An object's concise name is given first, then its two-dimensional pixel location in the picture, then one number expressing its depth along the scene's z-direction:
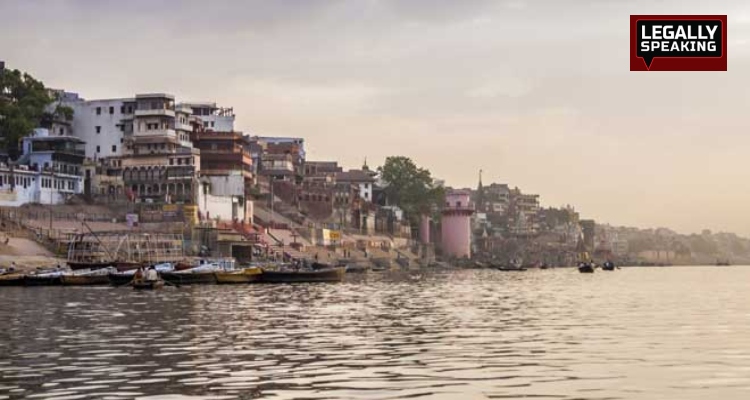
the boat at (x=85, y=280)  68.06
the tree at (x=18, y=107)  103.62
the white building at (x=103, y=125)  114.12
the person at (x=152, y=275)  61.19
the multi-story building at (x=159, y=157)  105.19
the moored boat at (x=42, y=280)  67.25
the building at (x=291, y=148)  148.62
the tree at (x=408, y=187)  172.88
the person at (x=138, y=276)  60.62
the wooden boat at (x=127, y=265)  74.12
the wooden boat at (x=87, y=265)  76.12
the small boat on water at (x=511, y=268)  157.50
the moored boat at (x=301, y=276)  76.31
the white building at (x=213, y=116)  133.50
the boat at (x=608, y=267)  167.73
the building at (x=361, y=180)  169.25
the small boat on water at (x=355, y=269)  119.90
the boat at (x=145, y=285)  60.50
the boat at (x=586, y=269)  144.62
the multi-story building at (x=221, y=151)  116.88
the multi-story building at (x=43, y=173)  94.31
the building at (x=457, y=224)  176.62
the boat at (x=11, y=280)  67.50
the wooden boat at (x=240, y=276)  73.38
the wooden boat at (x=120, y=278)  67.31
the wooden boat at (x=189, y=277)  70.88
